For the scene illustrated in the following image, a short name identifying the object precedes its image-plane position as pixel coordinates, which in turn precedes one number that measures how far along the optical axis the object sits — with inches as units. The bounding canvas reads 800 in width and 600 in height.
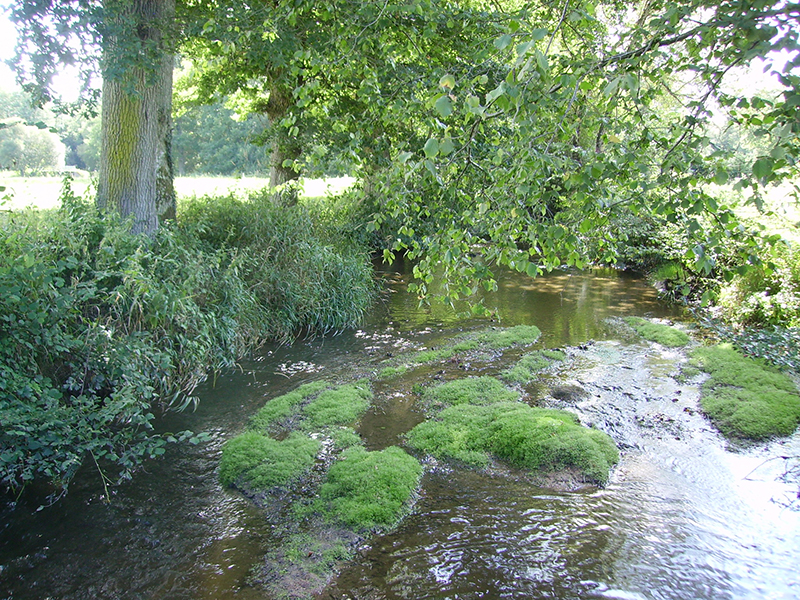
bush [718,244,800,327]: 378.6
